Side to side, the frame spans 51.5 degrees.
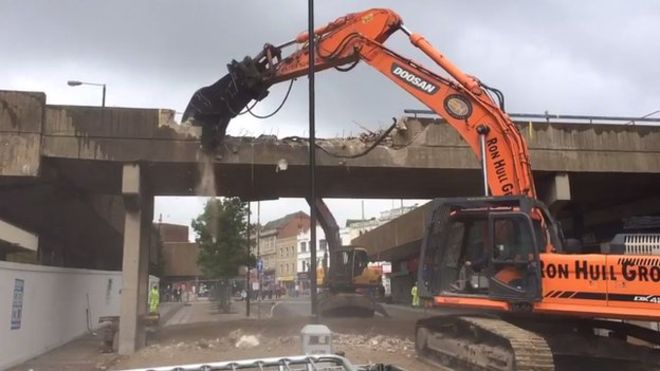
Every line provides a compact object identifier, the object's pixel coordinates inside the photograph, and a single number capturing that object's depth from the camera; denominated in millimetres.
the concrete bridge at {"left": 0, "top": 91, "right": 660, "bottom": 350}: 16625
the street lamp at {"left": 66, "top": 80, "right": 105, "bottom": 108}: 25453
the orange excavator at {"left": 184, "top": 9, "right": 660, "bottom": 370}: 10562
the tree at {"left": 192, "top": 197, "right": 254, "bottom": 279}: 42438
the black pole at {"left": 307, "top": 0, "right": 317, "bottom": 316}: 10977
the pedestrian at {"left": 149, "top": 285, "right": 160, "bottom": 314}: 34625
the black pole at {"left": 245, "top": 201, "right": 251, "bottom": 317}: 36547
